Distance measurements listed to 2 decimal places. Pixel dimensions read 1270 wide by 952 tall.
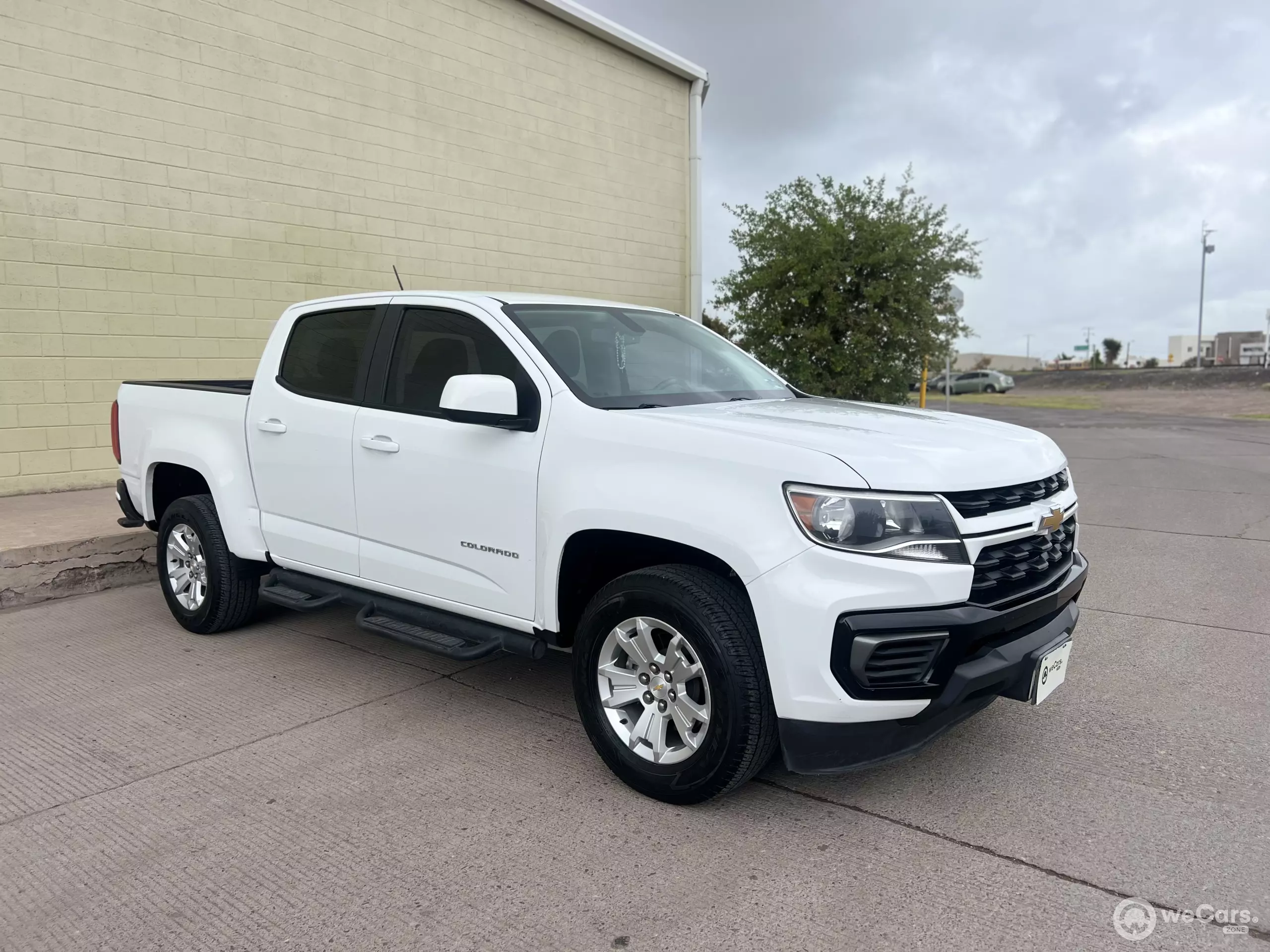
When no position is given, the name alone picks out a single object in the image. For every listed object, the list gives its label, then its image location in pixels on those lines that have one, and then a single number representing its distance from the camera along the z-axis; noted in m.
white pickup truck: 2.88
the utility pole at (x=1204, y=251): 59.03
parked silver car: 46.47
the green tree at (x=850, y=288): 12.45
